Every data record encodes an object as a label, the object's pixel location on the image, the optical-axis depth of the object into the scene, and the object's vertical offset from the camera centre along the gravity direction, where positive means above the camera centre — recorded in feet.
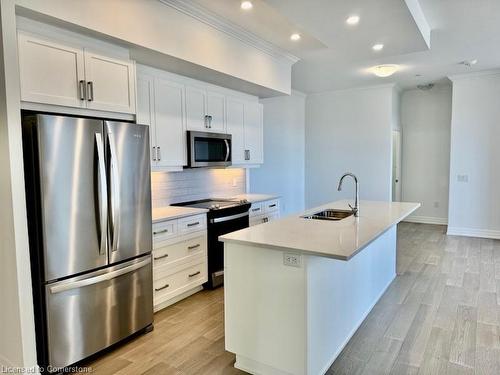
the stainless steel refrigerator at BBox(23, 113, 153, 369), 7.35 -1.43
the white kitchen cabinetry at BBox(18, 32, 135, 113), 7.33 +2.05
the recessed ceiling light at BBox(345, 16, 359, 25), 10.19 +4.14
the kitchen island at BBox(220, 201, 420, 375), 7.12 -2.81
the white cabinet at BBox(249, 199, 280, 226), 14.94 -2.07
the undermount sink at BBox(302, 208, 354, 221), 11.46 -1.69
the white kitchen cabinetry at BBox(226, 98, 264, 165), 15.14 +1.53
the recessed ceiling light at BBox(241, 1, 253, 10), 9.86 +4.44
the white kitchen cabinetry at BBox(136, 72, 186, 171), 11.28 +1.59
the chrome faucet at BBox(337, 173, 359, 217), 11.06 -1.41
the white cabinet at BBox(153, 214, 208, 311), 10.78 -3.00
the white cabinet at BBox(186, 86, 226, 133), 13.01 +2.08
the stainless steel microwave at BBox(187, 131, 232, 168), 12.95 +0.58
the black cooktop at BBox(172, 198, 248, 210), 13.08 -1.49
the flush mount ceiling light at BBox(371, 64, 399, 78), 16.93 +4.39
